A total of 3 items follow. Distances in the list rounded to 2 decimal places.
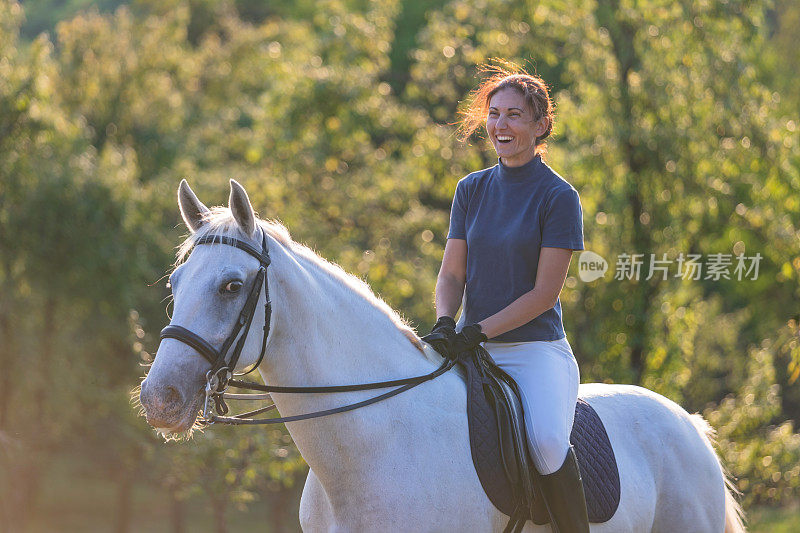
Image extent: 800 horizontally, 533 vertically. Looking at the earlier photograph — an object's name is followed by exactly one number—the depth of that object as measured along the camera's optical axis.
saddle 7.65
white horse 6.66
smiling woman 7.96
